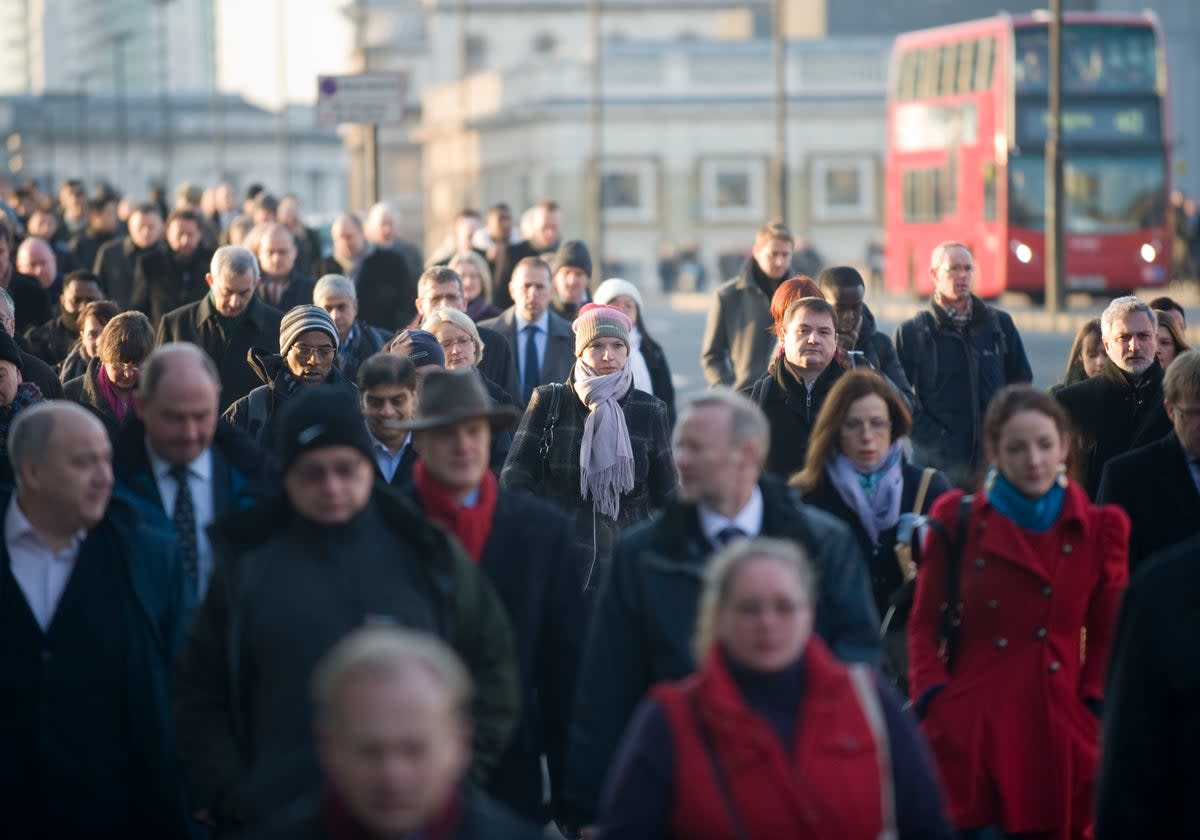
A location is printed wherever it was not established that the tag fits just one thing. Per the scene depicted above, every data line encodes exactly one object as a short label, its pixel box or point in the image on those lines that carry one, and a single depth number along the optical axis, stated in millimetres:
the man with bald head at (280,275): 29828
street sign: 40187
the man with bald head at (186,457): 13273
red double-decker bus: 73125
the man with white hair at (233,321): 23719
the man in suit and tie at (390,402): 16000
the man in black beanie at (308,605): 11094
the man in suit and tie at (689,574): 11406
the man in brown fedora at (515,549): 12539
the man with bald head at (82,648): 11883
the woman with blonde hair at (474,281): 30047
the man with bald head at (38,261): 32625
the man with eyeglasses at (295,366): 18828
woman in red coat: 12797
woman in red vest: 9336
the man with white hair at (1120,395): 19437
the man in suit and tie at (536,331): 27094
